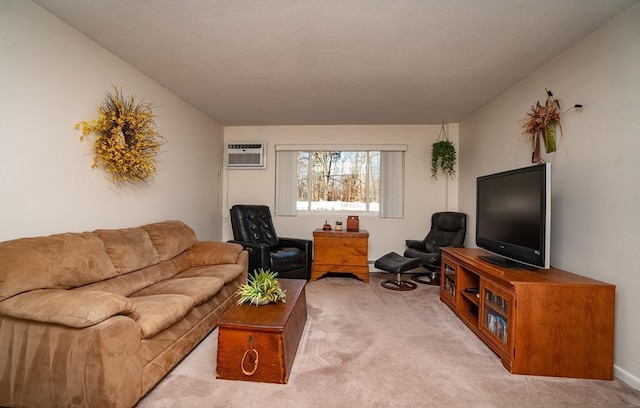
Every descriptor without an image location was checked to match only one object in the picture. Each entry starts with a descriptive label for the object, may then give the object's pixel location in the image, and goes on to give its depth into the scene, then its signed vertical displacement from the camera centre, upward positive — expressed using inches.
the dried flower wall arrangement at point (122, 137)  95.3 +21.4
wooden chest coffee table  70.9 -34.7
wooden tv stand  74.7 -29.8
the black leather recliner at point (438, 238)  162.4 -17.9
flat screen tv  81.4 -2.8
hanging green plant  174.7 +29.0
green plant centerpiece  84.1 -25.0
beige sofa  55.7 -25.6
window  194.1 +16.3
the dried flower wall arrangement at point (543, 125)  99.7 +28.8
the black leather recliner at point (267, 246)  141.6 -21.6
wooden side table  165.9 -26.8
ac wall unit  192.9 +31.2
